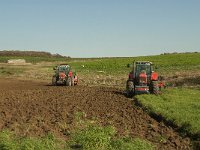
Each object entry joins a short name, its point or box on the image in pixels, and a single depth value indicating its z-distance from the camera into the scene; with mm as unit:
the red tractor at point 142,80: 26794
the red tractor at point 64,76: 38094
